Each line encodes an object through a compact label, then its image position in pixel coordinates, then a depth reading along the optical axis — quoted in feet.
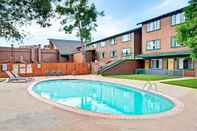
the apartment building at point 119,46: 77.28
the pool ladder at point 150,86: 34.61
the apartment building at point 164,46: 58.38
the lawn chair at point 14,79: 49.24
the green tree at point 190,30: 35.07
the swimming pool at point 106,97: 24.34
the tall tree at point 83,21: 79.09
